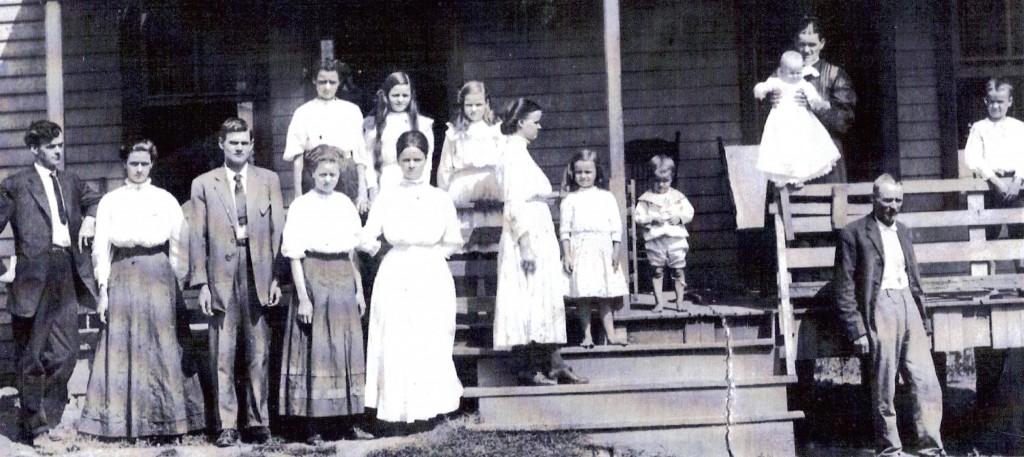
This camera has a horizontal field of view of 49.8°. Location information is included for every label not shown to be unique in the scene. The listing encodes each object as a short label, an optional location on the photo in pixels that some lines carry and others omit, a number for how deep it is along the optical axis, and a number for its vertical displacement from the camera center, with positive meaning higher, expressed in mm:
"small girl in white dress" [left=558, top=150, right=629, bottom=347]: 7668 +78
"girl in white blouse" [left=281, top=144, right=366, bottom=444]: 7230 -325
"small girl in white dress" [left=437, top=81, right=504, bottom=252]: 8234 +669
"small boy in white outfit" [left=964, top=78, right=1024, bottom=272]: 8695 +734
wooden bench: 8016 -310
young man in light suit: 7285 -67
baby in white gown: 8656 +869
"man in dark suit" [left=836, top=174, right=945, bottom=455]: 7500 -473
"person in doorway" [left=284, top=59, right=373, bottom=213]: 8305 +989
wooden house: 11289 +1965
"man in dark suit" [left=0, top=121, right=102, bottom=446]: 7617 -39
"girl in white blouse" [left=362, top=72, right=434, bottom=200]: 8273 +1005
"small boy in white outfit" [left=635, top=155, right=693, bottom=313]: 8391 +184
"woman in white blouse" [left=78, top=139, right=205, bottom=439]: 7289 -413
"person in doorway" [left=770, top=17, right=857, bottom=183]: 9422 +1369
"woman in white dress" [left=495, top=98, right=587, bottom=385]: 7484 -70
